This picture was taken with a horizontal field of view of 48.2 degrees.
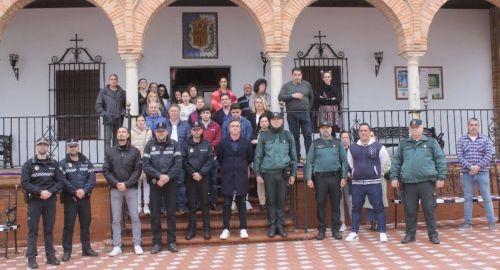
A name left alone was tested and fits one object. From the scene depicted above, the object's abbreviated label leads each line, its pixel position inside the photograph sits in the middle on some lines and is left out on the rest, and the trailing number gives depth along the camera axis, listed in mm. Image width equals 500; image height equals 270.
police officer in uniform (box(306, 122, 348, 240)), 8586
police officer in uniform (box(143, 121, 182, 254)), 8070
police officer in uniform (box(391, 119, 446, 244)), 8195
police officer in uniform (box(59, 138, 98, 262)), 7879
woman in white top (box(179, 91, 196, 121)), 9922
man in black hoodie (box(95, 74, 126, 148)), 10195
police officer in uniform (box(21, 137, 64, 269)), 7500
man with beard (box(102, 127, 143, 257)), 7996
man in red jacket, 9023
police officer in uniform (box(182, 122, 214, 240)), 8352
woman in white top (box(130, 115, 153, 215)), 8797
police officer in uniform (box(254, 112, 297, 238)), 8562
